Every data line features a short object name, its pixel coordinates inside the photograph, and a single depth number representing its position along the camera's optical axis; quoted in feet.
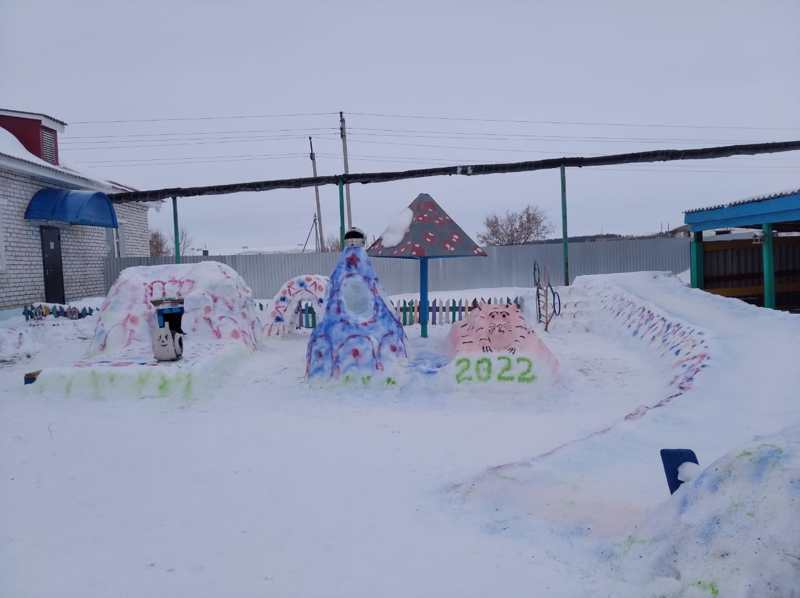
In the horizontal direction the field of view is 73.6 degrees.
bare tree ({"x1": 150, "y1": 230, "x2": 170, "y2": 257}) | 165.48
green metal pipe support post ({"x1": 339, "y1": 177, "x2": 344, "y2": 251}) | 50.82
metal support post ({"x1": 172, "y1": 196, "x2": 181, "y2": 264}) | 52.75
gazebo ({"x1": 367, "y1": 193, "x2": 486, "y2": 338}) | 31.48
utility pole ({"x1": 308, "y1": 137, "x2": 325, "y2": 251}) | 91.73
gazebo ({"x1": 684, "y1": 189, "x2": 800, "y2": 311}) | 43.05
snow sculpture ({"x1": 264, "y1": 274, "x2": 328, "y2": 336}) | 38.42
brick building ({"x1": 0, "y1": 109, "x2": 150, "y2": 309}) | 45.27
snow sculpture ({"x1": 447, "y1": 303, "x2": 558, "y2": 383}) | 23.29
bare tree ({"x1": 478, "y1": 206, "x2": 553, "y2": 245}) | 140.77
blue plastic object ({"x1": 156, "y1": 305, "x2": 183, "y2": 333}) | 25.82
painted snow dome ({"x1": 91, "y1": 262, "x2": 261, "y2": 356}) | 29.63
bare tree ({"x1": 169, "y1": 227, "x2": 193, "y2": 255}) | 192.44
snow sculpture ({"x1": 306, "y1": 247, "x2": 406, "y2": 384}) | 24.25
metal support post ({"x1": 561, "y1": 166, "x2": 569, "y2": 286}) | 50.86
